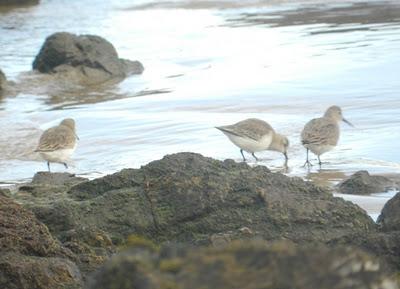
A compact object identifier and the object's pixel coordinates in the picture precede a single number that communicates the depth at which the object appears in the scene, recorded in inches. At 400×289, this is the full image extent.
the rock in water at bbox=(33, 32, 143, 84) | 1574.8
